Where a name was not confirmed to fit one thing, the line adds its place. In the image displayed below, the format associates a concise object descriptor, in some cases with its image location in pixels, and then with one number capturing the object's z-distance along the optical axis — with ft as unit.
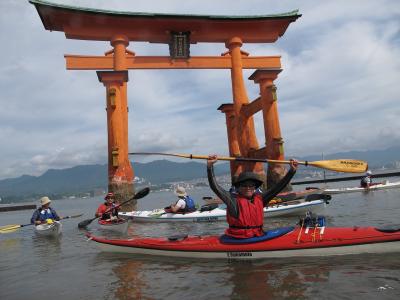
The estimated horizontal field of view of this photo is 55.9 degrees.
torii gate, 52.85
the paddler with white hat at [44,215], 40.26
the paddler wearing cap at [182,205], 44.86
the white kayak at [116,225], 38.60
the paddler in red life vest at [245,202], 20.77
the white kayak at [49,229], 40.01
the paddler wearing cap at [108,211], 41.18
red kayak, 19.91
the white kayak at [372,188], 72.22
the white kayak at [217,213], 41.00
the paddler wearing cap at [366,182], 72.50
